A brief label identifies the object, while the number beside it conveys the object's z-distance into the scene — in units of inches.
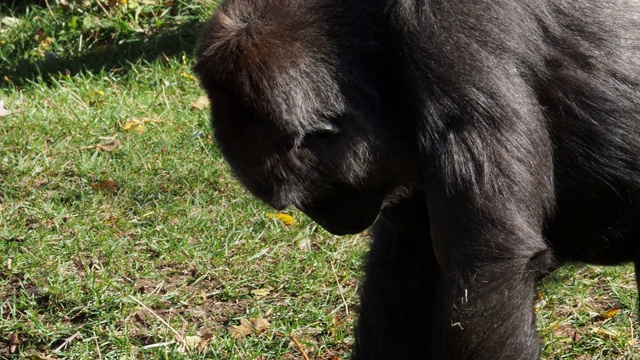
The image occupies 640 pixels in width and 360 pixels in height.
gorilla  248.8
